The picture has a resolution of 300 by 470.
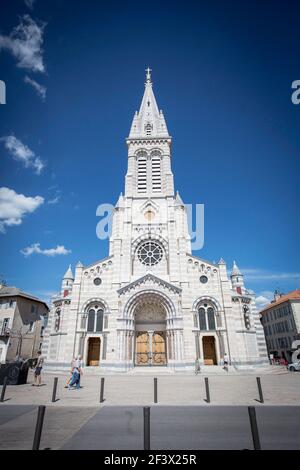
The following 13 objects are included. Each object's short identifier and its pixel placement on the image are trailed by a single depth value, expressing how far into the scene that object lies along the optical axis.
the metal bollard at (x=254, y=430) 4.73
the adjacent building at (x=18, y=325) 32.41
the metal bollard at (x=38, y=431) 4.99
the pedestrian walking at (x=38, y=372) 14.76
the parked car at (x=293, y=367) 25.05
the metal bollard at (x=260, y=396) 9.95
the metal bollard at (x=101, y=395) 10.22
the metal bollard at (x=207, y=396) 9.86
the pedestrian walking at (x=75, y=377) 14.30
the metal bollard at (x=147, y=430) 4.48
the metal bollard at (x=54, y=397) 10.38
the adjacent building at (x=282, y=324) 38.22
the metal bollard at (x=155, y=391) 9.88
